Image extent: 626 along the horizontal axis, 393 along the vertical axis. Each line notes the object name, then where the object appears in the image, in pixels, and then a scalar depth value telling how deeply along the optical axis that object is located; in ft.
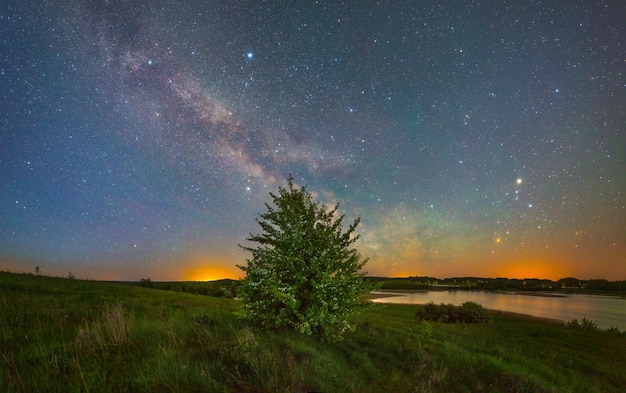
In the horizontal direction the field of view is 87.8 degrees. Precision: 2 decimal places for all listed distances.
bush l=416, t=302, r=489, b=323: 88.33
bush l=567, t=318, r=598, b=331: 86.95
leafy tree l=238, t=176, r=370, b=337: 28.60
